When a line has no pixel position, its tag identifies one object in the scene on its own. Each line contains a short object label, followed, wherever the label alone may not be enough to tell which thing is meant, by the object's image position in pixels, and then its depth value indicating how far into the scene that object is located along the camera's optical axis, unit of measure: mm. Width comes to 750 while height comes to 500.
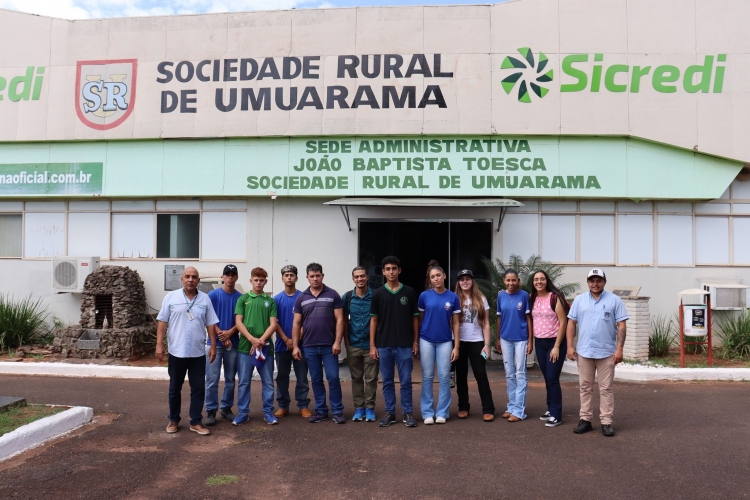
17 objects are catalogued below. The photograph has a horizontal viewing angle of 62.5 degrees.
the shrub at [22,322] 11992
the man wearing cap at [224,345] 6883
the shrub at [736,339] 10938
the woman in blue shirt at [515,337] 6953
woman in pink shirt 6789
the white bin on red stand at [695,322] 10156
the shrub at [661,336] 11148
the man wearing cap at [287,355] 7098
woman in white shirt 7008
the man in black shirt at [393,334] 6789
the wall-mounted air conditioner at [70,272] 12375
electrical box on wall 12617
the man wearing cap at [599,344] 6418
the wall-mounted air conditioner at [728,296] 11414
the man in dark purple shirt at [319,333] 6957
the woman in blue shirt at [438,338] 6824
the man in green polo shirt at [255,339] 6848
